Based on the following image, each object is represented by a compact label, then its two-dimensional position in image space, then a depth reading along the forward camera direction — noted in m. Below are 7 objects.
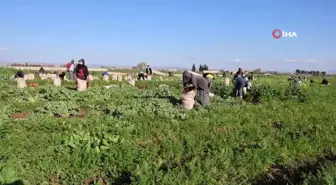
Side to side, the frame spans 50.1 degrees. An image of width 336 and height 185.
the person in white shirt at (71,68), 28.07
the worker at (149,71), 34.53
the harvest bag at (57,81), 21.87
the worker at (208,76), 14.97
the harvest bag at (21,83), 20.62
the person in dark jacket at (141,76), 32.12
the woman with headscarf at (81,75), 18.84
